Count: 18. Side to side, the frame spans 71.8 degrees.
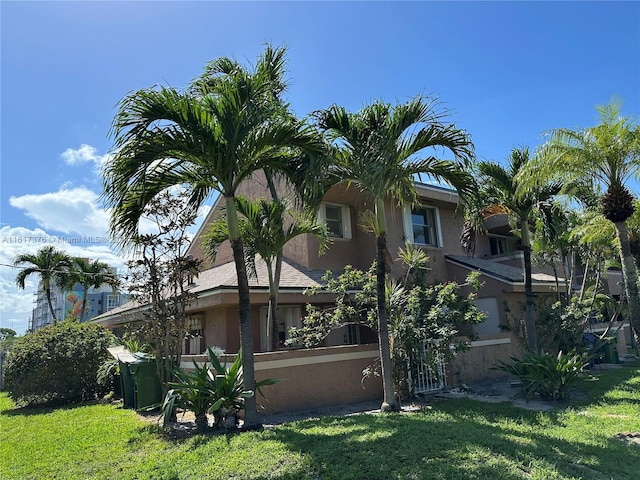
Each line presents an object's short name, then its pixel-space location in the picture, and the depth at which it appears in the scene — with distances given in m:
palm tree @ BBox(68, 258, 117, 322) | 27.67
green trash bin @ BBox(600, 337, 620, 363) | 17.60
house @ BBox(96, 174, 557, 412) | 10.29
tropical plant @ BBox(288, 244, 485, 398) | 10.27
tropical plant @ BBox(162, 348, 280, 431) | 7.64
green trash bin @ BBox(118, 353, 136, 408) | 11.23
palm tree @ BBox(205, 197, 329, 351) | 10.98
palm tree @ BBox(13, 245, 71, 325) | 25.94
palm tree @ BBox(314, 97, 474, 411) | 8.80
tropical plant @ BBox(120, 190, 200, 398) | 9.63
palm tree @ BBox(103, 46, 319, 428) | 7.20
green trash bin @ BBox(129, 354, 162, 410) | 10.05
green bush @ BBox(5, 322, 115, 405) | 12.90
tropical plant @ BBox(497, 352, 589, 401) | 9.88
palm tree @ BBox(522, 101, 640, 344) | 9.94
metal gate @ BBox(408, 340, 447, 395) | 10.27
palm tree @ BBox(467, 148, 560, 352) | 12.81
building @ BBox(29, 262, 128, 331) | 72.19
